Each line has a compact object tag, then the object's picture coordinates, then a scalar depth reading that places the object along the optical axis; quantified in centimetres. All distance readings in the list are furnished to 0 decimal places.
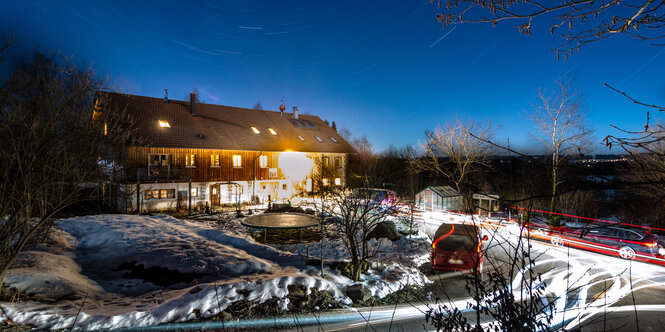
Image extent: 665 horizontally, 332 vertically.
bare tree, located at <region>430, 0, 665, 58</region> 285
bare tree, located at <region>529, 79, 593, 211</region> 2118
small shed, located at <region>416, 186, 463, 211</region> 2400
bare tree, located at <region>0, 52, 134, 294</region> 649
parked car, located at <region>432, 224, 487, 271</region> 1077
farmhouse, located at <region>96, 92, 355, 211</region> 2416
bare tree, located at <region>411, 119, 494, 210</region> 2442
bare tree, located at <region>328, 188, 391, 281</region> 982
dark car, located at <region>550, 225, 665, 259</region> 1318
